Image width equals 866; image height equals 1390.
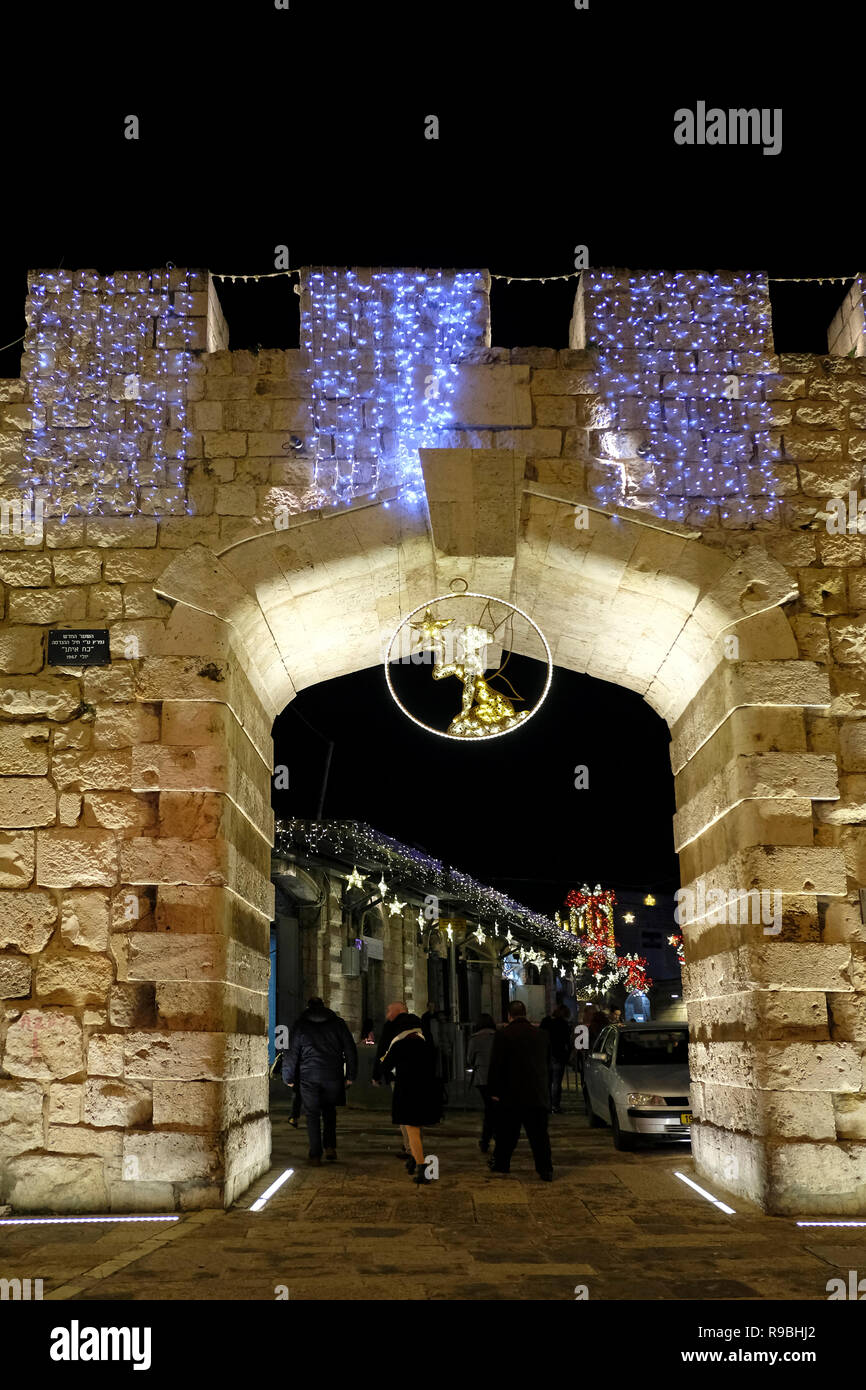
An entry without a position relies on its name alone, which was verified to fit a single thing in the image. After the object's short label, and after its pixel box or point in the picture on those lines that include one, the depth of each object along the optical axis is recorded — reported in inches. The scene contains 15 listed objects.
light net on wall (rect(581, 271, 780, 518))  285.7
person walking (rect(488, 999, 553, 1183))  316.2
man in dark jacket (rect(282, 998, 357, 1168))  340.5
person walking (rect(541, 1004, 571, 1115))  528.4
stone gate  249.8
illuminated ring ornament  293.0
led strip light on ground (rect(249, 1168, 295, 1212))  253.9
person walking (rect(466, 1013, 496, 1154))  425.4
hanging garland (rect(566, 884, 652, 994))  1360.7
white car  382.9
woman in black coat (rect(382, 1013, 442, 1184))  309.6
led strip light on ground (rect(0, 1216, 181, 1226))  236.4
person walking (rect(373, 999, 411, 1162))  344.5
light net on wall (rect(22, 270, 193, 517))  285.0
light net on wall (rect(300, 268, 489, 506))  287.7
